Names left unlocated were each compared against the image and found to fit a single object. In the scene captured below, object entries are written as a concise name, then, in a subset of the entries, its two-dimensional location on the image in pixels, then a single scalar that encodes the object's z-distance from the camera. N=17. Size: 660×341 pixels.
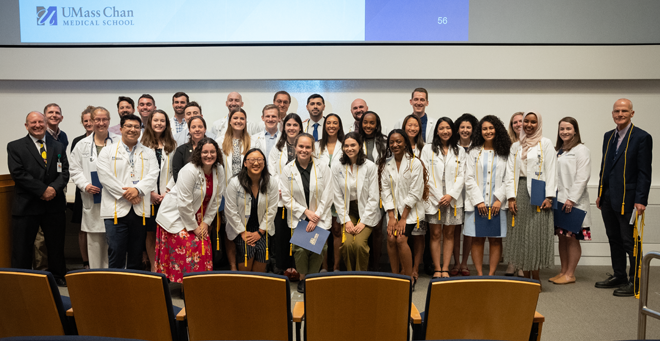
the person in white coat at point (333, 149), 3.79
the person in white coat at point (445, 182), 3.85
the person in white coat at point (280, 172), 3.66
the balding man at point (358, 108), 4.34
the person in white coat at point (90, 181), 3.75
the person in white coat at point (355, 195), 3.60
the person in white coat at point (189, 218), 3.32
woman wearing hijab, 3.79
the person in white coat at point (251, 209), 3.41
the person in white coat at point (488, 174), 3.74
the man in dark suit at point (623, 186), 3.70
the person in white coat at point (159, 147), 3.80
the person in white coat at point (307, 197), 3.55
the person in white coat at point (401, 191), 3.65
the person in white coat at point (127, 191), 3.53
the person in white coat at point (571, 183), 3.97
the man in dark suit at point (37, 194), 3.69
